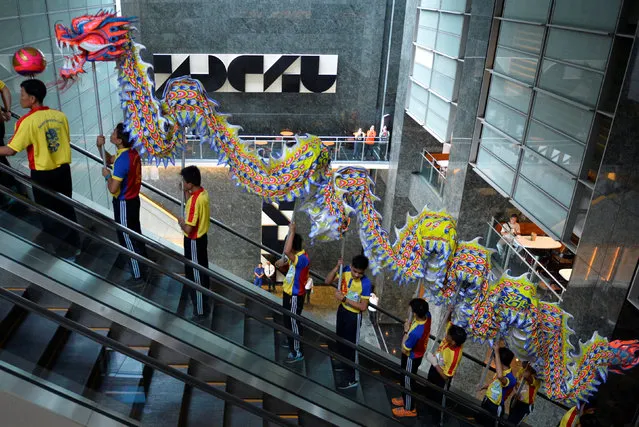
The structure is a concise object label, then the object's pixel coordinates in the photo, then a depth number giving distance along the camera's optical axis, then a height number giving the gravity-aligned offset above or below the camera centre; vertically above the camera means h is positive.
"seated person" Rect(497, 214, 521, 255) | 7.63 -3.23
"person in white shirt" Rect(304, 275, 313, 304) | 12.82 -7.16
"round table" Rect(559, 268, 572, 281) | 6.62 -3.21
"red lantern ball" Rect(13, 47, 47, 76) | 4.44 -0.73
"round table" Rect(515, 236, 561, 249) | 7.48 -3.28
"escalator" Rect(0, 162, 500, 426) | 3.42 -2.44
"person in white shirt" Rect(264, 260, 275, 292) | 13.12 -6.77
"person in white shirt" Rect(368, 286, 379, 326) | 12.48 -7.26
